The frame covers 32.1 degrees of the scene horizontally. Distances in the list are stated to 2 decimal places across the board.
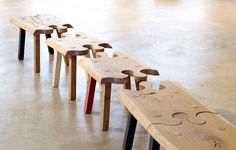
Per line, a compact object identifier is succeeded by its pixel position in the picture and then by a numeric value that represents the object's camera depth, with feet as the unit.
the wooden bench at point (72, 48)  9.96
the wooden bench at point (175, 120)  5.72
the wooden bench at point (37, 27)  11.92
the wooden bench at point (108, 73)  8.43
